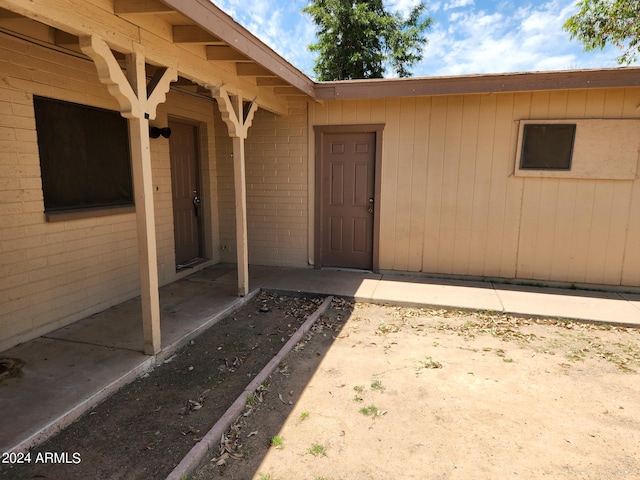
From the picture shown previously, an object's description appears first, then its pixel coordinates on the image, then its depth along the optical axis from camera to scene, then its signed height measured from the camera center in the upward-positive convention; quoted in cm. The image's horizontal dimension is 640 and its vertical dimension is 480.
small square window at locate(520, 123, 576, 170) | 509 +54
